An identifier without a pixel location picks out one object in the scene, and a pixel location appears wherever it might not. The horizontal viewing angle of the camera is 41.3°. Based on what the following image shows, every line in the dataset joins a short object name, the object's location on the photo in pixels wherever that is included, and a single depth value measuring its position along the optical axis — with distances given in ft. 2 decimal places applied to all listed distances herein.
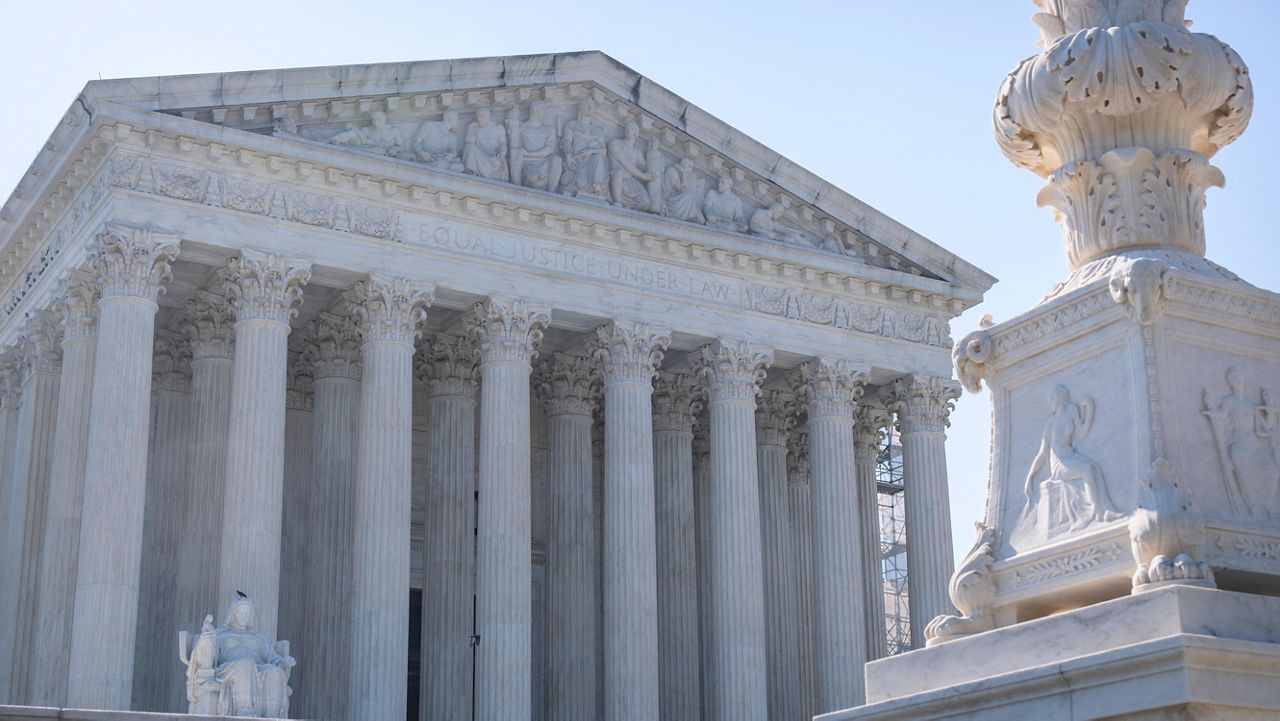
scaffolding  192.34
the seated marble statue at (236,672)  92.27
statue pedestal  23.26
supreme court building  107.24
